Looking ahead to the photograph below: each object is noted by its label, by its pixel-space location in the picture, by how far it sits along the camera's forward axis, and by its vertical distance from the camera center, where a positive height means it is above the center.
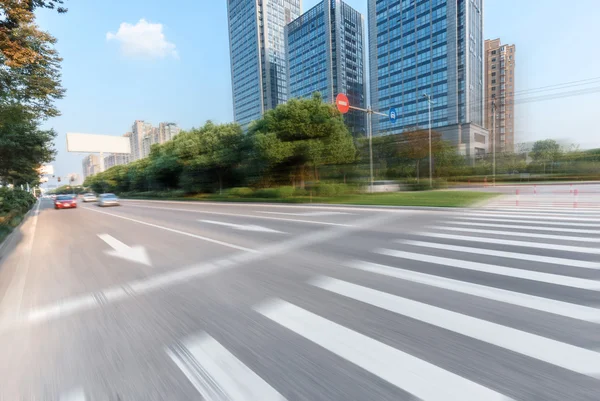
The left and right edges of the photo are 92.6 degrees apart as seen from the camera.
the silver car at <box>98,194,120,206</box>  26.86 -0.87
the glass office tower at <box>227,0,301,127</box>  116.06 +56.54
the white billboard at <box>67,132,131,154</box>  34.03 +6.03
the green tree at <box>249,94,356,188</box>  25.19 +4.29
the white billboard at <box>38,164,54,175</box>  63.78 +5.46
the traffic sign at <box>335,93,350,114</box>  13.92 +3.88
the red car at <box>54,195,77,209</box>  27.14 -0.97
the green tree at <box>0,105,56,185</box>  16.41 +2.94
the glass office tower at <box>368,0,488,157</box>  72.50 +31.73
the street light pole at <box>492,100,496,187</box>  39.52 +0.41
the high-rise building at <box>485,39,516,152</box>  94.19 +32.76
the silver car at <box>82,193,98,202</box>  39.72 -0.87
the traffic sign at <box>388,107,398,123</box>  17.11 +3.94
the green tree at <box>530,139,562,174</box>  42.25 +3.67
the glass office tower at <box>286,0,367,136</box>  98.31 +46.62
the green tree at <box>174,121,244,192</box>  31.80 +4.04
